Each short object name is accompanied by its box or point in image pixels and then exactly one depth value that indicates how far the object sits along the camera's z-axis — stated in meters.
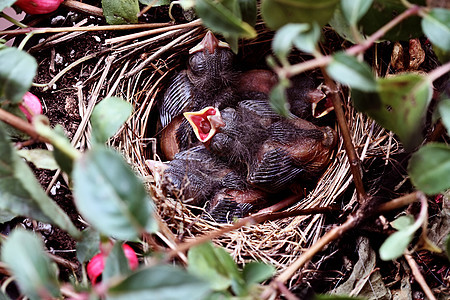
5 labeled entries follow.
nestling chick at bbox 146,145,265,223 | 0.42
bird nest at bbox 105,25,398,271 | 0.41
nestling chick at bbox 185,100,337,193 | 0.42
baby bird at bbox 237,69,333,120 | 0.43
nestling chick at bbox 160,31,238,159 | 0.43
